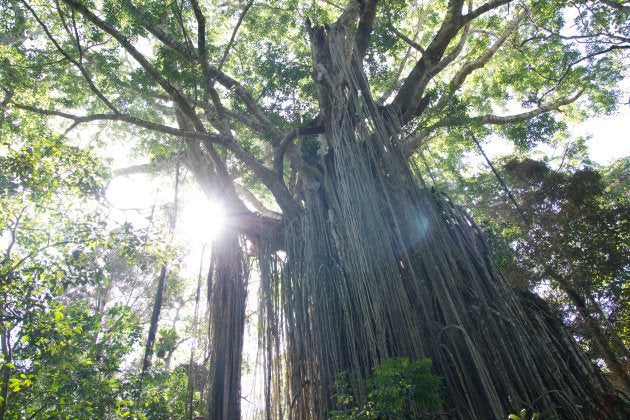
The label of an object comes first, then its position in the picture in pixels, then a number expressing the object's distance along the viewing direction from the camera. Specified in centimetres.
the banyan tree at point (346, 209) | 286
